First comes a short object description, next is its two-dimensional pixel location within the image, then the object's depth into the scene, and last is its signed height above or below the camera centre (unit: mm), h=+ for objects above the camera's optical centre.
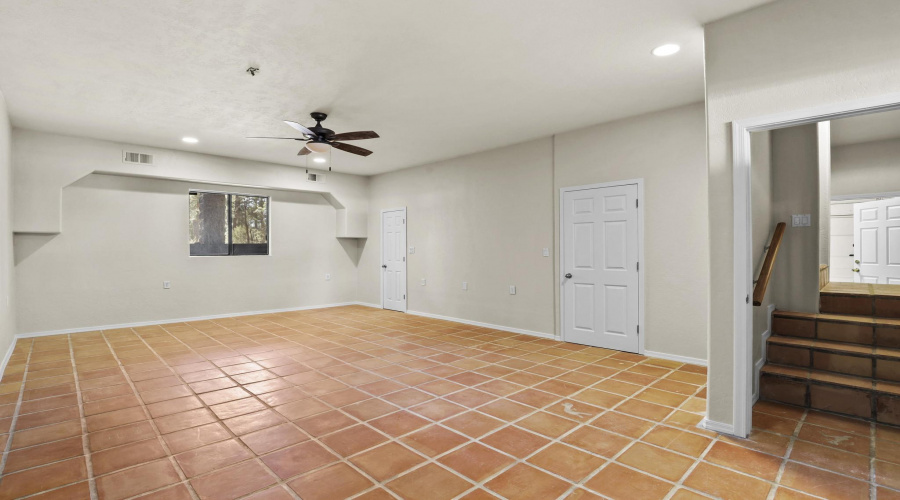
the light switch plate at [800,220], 3705 +225
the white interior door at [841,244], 5863 +7
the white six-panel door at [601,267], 4832 -250
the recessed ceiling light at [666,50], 3168 +1538
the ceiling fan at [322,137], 4383 +1226
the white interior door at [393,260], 8117 -225
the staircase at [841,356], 2891 -866
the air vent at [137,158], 6062 +1392
